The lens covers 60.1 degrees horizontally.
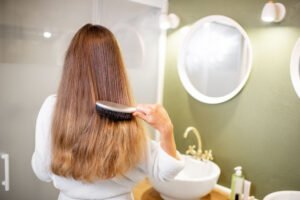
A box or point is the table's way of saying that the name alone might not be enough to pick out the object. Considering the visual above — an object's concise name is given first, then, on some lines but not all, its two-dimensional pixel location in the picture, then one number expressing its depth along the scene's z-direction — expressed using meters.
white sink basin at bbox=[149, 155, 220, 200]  1.38
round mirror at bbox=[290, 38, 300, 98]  1.35
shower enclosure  1.32
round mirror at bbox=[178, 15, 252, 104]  1.60
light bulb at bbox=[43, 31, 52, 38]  1.42
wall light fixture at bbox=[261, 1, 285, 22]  1.36
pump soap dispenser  1.51
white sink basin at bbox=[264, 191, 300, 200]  1.33
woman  0.80
